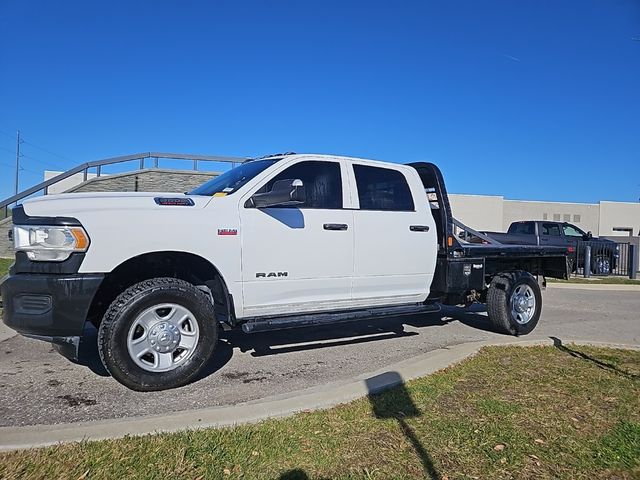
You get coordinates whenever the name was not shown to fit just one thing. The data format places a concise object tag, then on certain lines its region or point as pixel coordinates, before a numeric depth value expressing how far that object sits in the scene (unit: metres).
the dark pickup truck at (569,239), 18.09
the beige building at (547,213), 45.38
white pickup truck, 3.84
